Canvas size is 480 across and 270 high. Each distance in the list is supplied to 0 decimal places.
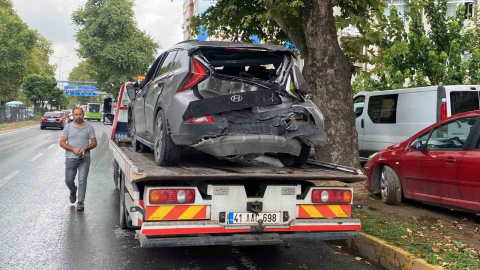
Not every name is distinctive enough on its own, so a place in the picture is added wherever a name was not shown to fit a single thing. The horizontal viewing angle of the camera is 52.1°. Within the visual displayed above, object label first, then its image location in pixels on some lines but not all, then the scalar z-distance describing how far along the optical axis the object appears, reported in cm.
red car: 630
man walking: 821
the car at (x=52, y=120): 3584
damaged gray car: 515
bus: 6122
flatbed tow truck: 439
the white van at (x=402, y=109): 1006
